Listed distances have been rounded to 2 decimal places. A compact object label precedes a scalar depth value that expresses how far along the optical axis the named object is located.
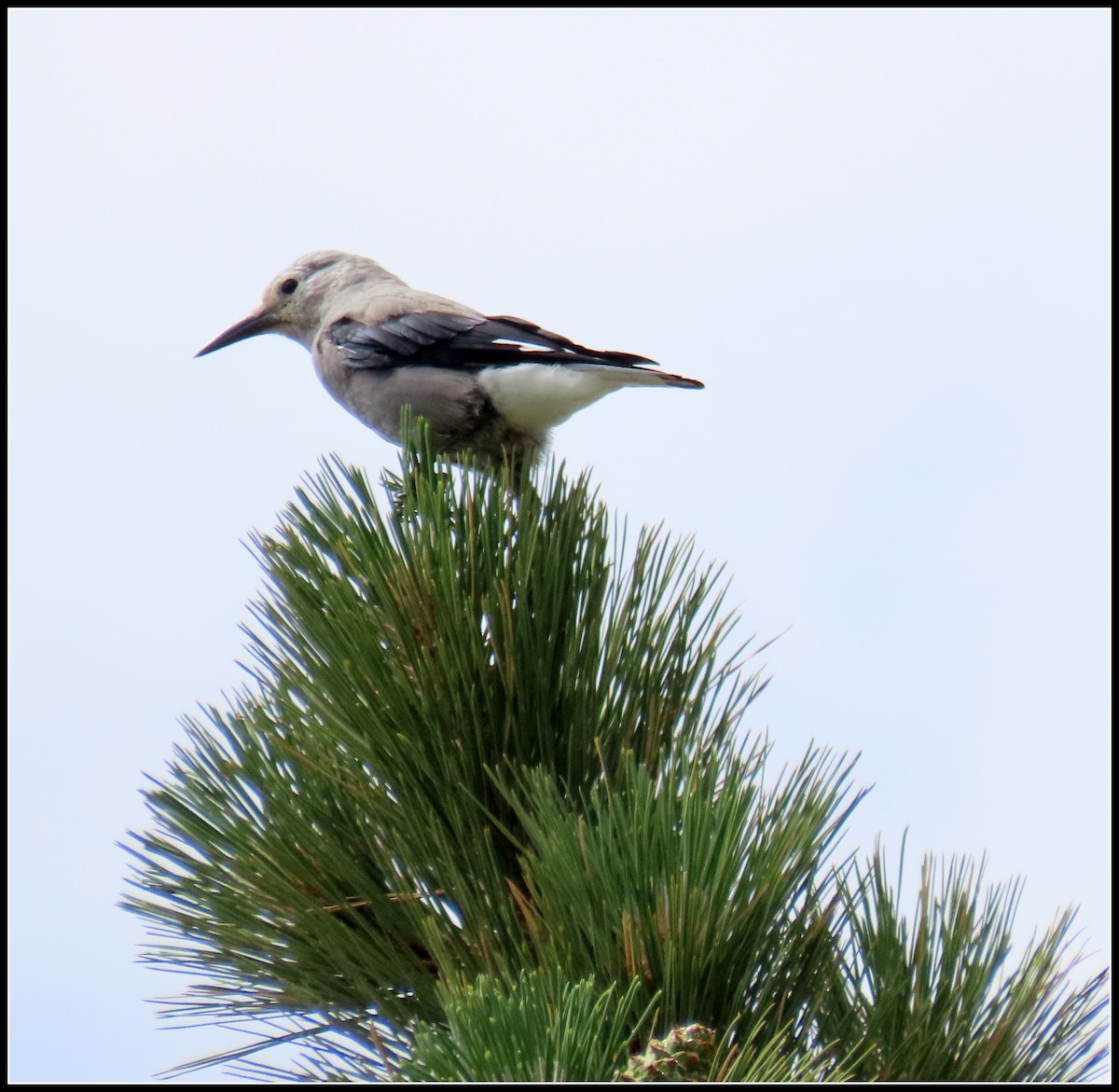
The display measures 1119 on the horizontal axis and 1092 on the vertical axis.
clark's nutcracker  11.73
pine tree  9.53
